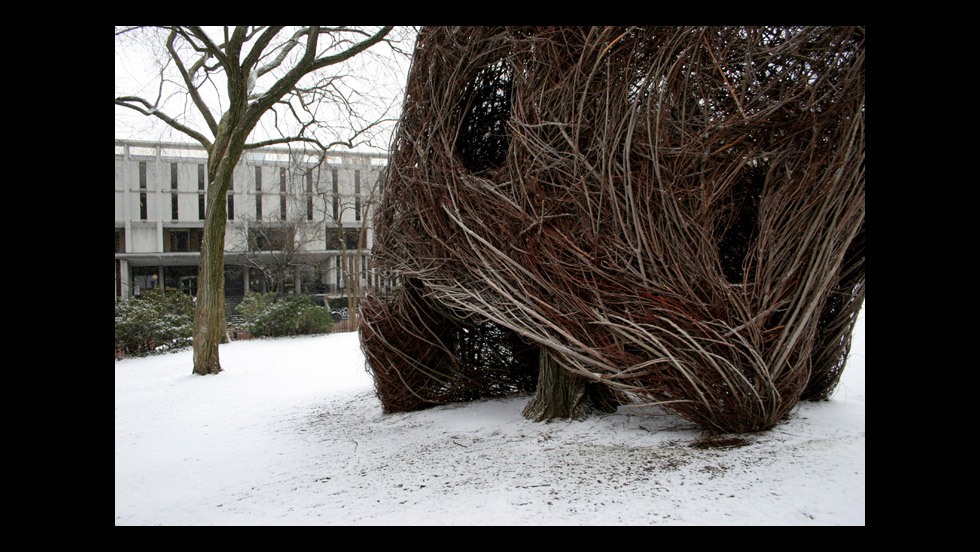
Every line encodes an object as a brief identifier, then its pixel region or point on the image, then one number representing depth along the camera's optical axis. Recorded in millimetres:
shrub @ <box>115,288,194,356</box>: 11812
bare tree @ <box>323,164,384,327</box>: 16531
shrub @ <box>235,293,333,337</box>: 14469
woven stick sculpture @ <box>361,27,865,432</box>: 3104
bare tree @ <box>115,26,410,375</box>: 9906
